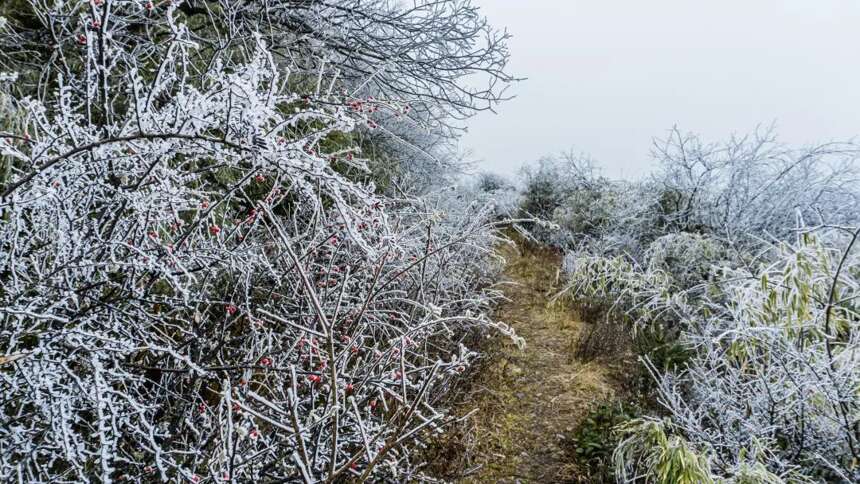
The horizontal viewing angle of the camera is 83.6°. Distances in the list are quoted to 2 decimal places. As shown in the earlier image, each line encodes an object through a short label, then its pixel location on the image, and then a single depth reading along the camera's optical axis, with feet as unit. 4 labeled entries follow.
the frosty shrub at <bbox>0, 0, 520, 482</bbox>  4.65
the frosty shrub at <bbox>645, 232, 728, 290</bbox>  19.72
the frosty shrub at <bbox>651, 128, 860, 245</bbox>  21.26
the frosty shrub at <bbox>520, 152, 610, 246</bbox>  34.55
